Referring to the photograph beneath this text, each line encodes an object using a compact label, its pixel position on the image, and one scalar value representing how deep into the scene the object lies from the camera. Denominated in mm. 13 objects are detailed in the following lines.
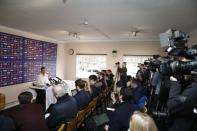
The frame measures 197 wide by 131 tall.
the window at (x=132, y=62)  7306
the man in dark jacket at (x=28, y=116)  1843
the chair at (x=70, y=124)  2031
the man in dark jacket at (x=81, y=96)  3081
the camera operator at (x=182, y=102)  1706
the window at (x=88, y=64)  7809
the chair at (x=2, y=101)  4292
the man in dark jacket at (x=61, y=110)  2229
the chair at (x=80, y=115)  2482
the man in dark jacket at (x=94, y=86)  4034
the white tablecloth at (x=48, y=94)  4566
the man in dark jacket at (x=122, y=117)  2072
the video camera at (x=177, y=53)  1450
